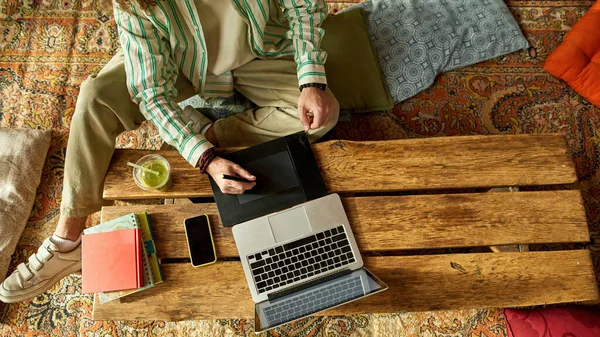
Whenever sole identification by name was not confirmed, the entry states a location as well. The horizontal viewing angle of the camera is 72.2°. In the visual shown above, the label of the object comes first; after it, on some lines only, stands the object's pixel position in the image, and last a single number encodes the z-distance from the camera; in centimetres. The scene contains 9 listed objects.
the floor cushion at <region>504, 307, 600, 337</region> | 119
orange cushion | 151
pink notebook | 100
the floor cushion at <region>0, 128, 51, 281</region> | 144
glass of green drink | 107
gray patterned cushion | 155
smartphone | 104
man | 101
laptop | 100
